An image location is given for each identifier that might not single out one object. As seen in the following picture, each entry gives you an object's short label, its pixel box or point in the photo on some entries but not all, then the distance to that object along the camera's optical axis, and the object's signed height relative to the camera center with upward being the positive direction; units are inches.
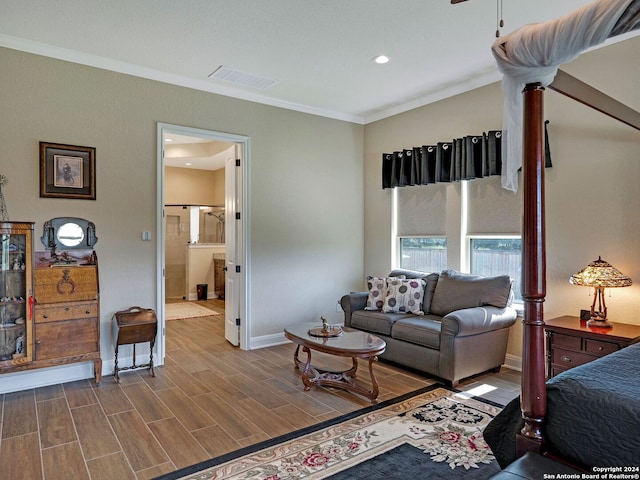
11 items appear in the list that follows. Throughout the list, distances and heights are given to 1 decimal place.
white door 188.9 -7.2
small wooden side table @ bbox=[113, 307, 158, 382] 143.9 -33.6
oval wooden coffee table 121.7 -34.9
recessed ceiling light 147.4 +66.7
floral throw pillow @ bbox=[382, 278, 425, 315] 167.6 -25.7
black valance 160.1 +33.9
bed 56.3 -8.4
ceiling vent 159.5 +66.5
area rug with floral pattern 87.8 -51.9
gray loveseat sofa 137.3 -32.2
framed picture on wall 140.3 +24.0
